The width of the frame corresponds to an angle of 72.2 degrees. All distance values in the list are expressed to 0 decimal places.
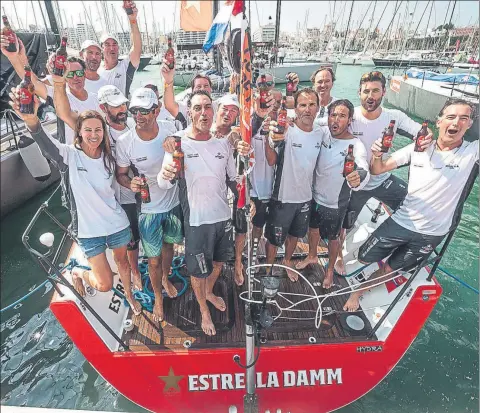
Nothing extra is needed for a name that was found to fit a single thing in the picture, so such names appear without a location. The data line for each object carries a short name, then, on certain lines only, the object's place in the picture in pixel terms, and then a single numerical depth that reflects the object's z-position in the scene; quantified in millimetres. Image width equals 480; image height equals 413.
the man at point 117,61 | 4504
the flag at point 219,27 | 2398
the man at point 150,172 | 2930
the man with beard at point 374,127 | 3660
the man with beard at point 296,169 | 3311
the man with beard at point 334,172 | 3379
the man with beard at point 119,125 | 3043
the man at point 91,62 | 4156
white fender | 3688
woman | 2830
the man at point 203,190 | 2881
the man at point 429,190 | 2777
